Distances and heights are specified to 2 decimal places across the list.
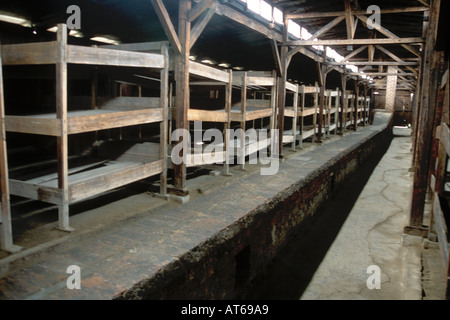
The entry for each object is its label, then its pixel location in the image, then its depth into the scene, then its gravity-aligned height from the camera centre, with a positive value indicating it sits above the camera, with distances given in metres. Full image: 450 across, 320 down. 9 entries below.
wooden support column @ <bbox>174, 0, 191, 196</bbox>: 4.46 +0.47
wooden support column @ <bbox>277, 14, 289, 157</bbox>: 8.09 +0.73
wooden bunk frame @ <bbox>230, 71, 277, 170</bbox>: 6.11 +0.22
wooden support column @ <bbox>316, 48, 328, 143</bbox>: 11.50 +1.07
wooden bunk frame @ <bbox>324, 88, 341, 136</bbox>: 13.12 +0.42
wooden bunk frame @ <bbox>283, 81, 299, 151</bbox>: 8.96 +0.09
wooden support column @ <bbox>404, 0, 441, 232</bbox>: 4.54 -0.28
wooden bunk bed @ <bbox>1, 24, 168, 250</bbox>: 3.02 -0.11
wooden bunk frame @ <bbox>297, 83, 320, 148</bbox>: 9.91 +0.22
